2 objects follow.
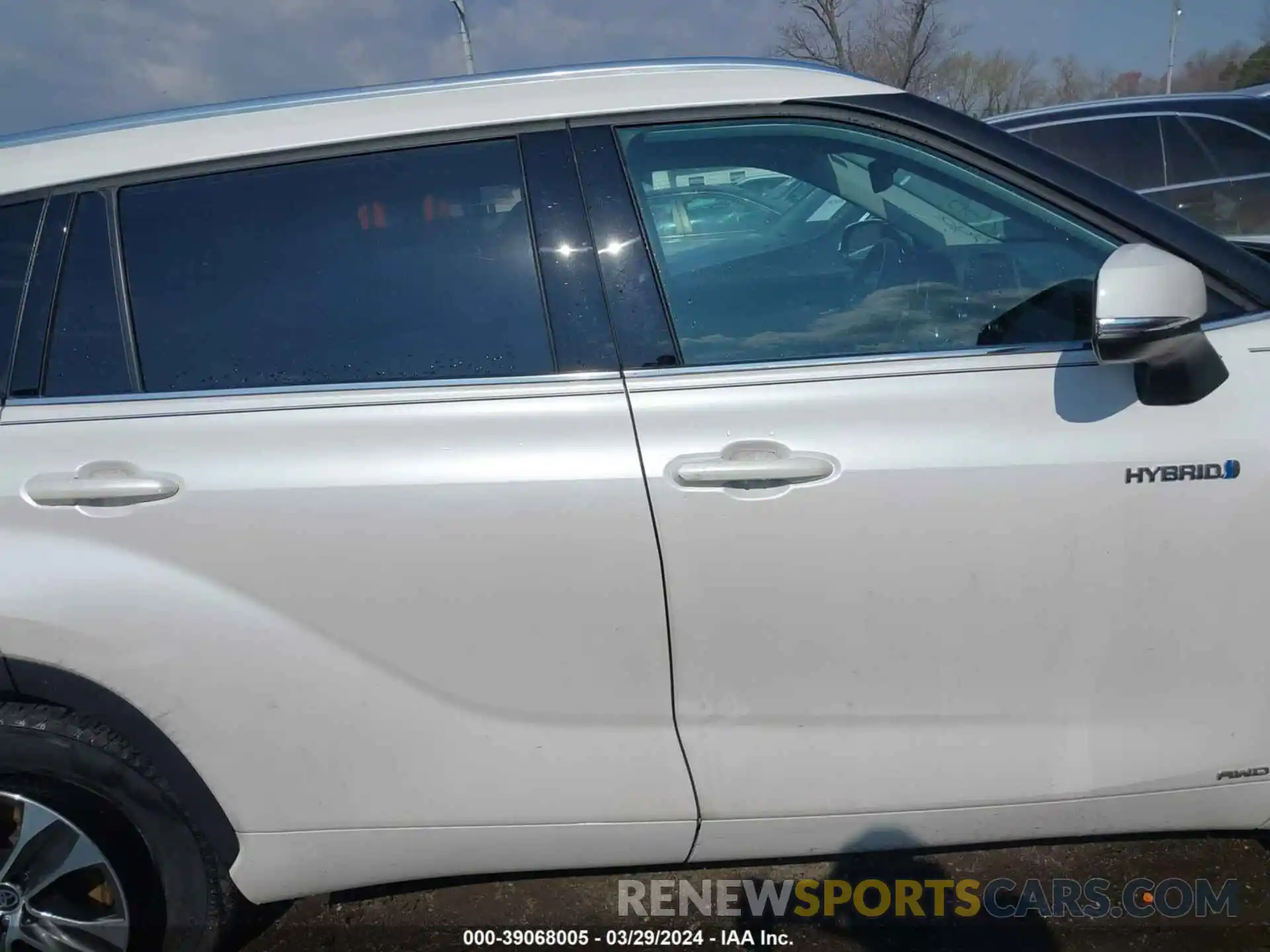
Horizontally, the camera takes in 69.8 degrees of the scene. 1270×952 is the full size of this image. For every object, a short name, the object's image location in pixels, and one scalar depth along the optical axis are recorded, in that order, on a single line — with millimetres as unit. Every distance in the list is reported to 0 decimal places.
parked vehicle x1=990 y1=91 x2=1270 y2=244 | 6484
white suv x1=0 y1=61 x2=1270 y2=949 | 1743
